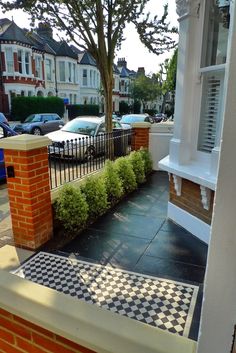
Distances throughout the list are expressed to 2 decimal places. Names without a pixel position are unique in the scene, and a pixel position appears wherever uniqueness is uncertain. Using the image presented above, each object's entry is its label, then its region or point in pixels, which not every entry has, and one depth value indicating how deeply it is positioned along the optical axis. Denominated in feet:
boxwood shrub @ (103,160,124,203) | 17.84
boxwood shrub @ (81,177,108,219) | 15.47
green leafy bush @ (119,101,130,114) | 155.65
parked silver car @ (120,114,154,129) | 54.80
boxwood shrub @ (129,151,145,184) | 22.18
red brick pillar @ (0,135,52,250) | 11.80
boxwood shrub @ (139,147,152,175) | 24.66
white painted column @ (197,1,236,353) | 2.46
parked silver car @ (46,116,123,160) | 31.58
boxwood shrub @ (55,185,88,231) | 13.70
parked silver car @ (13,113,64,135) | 55.72
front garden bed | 13.71
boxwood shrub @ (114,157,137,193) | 19.91
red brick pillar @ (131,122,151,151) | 25.99
